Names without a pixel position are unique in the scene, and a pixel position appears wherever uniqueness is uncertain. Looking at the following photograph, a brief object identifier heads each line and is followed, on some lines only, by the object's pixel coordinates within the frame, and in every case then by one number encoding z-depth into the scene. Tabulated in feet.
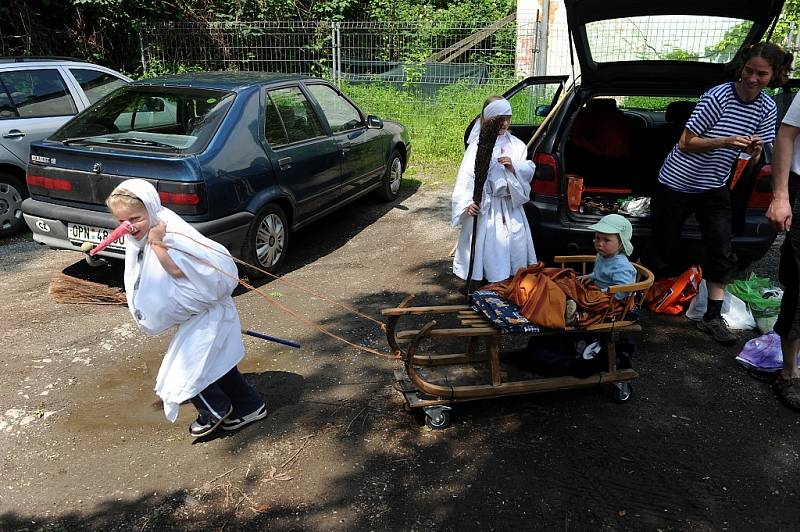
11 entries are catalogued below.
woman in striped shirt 13.58
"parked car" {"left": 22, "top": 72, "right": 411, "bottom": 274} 16.12
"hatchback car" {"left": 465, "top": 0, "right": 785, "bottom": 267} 15.76
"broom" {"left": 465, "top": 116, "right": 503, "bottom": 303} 13.96
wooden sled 11.19
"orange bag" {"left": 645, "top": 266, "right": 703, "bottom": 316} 16.21
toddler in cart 11.91
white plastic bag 15.70
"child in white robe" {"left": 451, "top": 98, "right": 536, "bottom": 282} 15.08
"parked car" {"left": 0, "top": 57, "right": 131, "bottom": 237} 21.98
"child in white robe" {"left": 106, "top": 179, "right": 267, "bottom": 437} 10.07
